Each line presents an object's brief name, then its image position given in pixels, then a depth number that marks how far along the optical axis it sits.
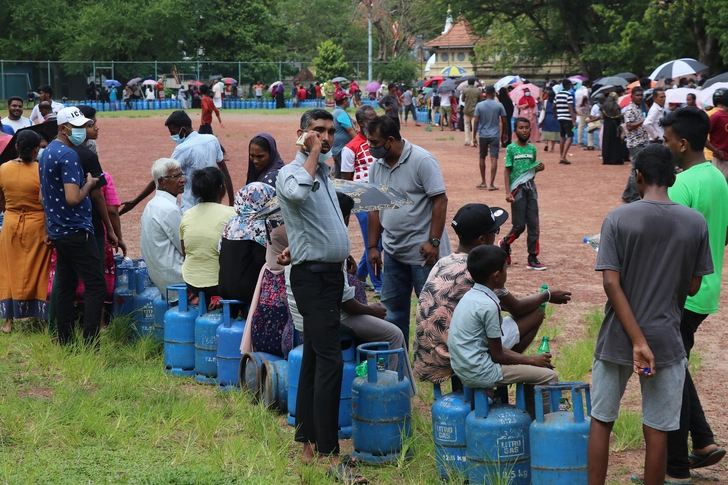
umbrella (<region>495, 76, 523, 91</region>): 32.47
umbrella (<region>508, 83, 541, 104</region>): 24.46
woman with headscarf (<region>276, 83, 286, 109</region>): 48.81
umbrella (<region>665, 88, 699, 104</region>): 17.94
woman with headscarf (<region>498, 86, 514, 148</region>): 23.27
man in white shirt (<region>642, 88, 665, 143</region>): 14.78
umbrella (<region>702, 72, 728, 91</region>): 19.90
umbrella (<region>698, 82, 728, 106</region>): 17.72
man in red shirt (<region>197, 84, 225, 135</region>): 18.33
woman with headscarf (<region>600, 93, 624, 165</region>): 20.33
